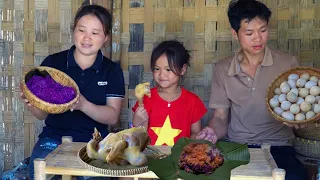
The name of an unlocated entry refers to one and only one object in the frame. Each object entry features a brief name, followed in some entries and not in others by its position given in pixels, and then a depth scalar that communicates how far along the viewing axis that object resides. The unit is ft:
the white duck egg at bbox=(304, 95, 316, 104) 8.72
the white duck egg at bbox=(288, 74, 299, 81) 9.14
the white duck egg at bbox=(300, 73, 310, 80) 9.09
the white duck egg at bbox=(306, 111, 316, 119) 8.50
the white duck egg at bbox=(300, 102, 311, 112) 8.63
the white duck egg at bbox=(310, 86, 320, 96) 8.75
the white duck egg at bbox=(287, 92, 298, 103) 8.80
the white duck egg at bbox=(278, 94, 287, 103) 8.85
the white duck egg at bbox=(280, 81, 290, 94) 8.98
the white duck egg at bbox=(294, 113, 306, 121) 8.51
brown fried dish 5.82
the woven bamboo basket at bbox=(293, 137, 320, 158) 10.21
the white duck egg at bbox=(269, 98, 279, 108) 8.87
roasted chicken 6.55
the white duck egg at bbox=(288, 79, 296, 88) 9.05
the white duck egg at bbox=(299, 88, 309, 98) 8.84
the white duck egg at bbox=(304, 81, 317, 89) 8.87
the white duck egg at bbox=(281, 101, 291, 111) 8.70
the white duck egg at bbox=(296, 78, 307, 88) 8.96
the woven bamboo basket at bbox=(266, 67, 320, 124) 9.14
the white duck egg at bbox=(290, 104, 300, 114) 8.61
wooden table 6.76
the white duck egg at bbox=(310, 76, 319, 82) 9.04
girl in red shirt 10.11
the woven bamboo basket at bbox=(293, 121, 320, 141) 10.15
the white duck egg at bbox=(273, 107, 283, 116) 8.71
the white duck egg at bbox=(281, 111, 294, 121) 8.54
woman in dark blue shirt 9.48
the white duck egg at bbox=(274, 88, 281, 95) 9.12
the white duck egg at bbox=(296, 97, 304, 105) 8.74
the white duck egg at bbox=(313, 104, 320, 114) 8.49
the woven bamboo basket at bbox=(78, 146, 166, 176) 6.53
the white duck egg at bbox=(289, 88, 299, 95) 8.90
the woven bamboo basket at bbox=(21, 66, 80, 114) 7.88
